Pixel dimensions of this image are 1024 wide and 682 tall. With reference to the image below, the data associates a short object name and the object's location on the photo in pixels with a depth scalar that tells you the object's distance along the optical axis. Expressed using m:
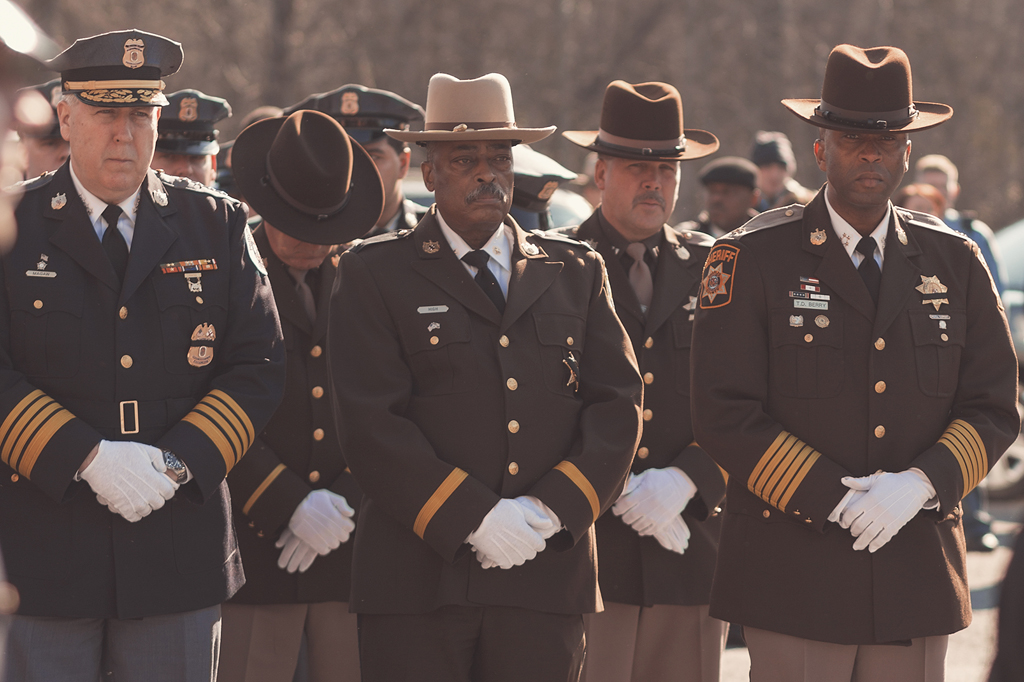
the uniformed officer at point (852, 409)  7.10
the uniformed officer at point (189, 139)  10.37
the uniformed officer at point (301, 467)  8.47
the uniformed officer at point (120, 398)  6.70
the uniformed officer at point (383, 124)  10.79
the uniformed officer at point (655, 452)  8.66
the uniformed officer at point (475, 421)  6.93
